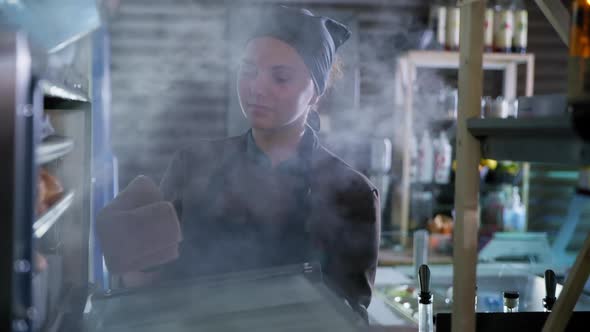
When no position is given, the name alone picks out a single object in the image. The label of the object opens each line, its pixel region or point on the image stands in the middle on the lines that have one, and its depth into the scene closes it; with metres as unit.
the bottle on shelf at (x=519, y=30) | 4.16
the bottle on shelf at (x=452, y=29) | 4.09
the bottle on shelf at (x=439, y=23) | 4.14
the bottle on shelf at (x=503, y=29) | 4.13
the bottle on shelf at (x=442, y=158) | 4.09
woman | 1.89
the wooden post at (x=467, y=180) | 1.20
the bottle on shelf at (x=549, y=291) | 1.49
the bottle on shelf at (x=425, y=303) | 1.40
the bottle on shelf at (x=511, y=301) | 1.50
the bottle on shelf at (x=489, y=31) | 4.13
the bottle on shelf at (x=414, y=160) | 4.07
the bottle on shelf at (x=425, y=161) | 4.09
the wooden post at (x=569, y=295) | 1.20
